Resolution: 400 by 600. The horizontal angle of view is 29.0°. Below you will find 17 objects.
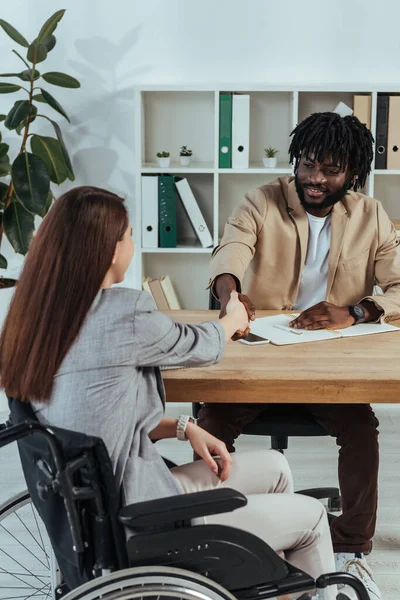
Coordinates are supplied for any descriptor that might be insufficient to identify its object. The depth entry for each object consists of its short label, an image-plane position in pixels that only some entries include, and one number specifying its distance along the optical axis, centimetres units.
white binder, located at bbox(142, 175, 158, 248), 340
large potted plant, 321
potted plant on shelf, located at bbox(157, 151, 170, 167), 344
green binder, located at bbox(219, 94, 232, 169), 333
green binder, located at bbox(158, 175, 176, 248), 340
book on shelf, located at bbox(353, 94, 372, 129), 334
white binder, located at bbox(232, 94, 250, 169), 333
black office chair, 215
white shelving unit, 351
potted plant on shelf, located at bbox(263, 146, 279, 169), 343
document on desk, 199
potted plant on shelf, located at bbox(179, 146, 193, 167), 350
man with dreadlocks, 244
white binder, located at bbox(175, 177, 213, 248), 344
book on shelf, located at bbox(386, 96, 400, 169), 334
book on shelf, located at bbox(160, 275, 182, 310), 359
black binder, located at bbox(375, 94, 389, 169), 334
